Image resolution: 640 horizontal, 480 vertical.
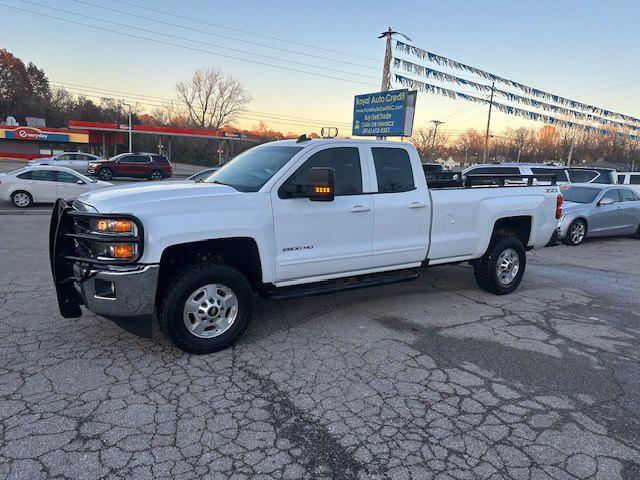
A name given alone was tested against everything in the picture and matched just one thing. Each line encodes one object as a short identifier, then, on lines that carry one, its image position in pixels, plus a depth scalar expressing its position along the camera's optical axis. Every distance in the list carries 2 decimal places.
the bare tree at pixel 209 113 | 83.94
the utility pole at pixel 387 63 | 20.81
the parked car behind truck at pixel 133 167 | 28.64
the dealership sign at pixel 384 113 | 21.81
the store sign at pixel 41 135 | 46.56
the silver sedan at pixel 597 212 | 11.21
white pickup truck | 3.57
